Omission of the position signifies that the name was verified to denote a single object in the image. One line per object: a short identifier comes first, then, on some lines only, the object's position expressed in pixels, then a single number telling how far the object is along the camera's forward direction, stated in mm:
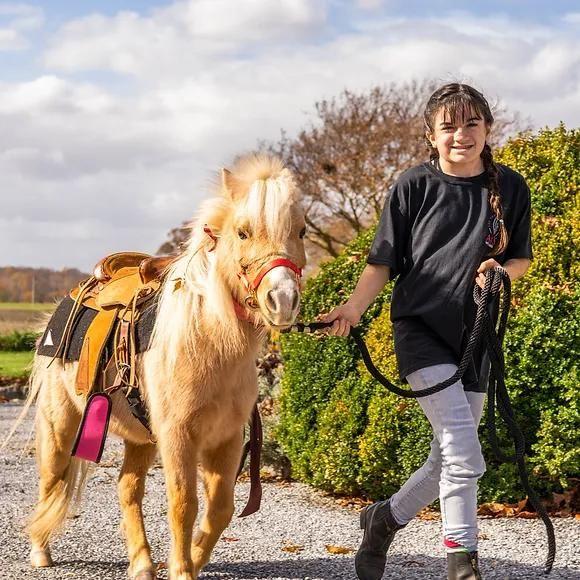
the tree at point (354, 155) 24922
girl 3564
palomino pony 3217
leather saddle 4051
